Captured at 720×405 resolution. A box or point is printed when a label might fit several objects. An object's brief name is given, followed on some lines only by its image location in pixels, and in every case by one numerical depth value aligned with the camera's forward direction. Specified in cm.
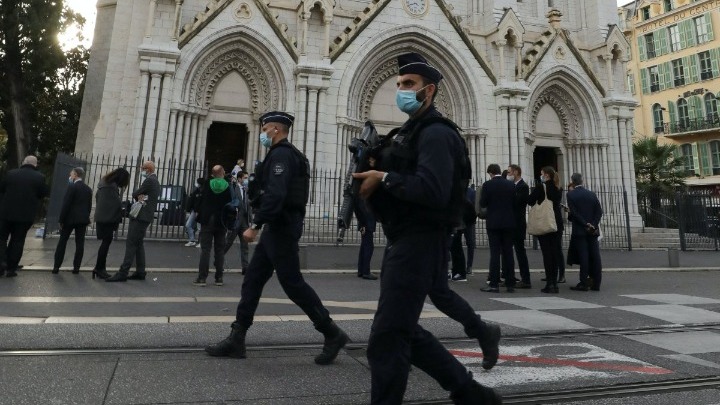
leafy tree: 2364
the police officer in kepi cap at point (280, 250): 364
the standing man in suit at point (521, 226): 793
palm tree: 2550
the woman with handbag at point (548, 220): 764
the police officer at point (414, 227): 220
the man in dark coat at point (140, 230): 742
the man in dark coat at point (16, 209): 745
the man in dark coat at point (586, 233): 793
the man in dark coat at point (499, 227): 737
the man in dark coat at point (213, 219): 722
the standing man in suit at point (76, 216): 791
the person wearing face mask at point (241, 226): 869
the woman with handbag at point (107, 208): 758
